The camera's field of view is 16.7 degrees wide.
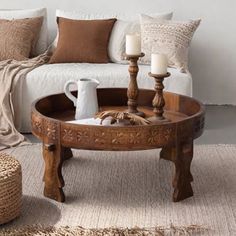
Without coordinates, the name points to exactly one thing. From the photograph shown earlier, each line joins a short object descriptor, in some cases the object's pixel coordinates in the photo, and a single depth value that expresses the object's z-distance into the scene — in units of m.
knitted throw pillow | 6.22
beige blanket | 5.64
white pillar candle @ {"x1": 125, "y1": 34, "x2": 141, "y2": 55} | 4.36
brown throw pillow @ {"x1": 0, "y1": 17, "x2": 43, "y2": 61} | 6.39
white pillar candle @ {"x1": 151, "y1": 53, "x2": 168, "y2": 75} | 4.12
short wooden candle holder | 4.17
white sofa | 5.89
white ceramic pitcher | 4.44
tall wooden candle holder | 4.43
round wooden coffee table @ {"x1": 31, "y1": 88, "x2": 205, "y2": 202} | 3.89
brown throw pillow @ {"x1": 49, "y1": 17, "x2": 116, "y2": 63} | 6.47
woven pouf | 3.75
